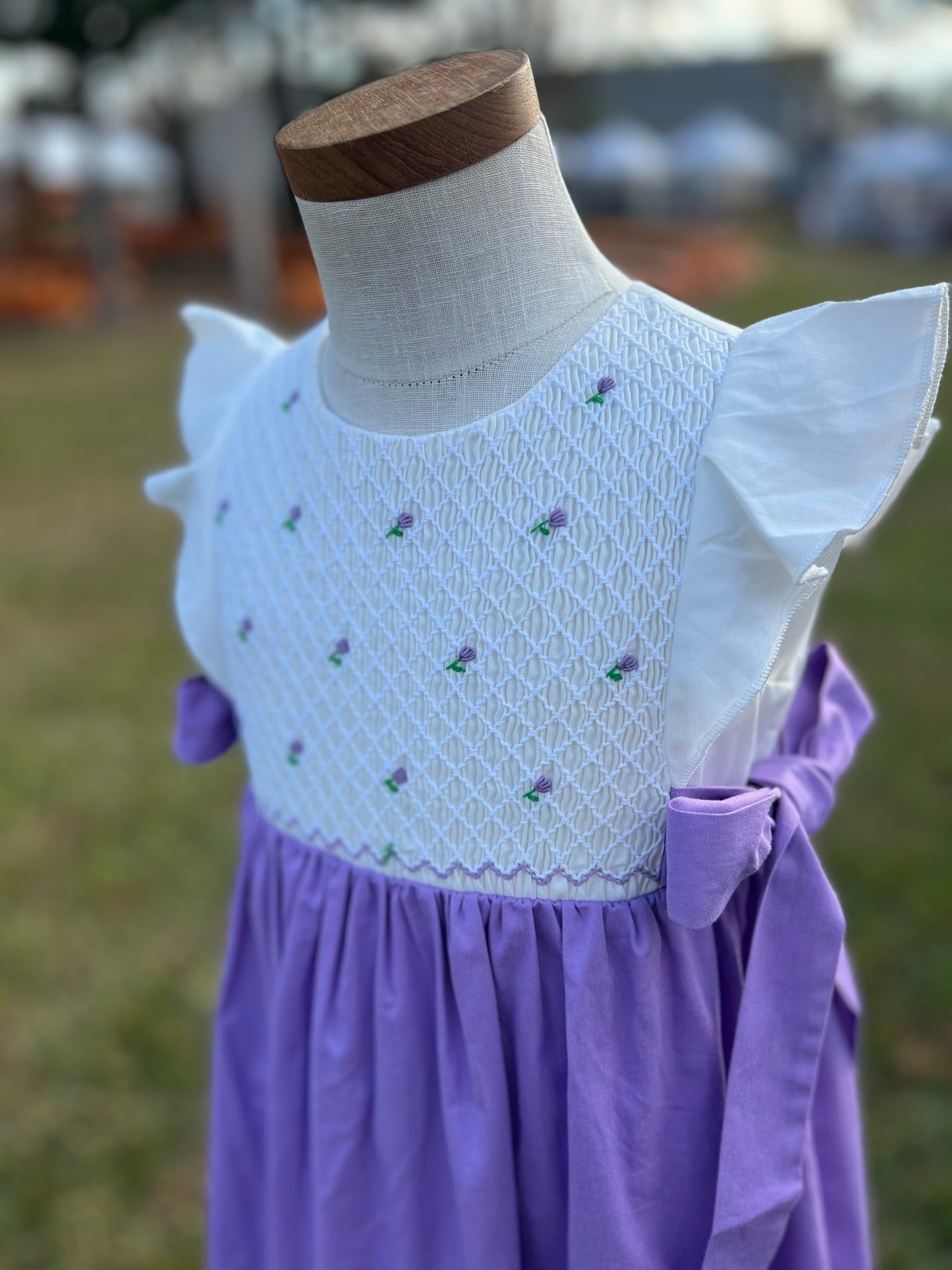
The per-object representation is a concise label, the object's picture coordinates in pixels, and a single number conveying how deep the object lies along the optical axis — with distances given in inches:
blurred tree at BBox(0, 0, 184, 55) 319.3
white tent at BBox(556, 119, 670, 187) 513.7
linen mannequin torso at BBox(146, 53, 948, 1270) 22.1
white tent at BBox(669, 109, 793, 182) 538.9
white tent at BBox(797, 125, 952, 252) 423.8
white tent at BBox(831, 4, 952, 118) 616.4
